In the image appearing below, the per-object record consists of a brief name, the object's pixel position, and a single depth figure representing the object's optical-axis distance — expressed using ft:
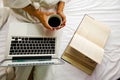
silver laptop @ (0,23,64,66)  2.84
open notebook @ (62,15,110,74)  3.60
